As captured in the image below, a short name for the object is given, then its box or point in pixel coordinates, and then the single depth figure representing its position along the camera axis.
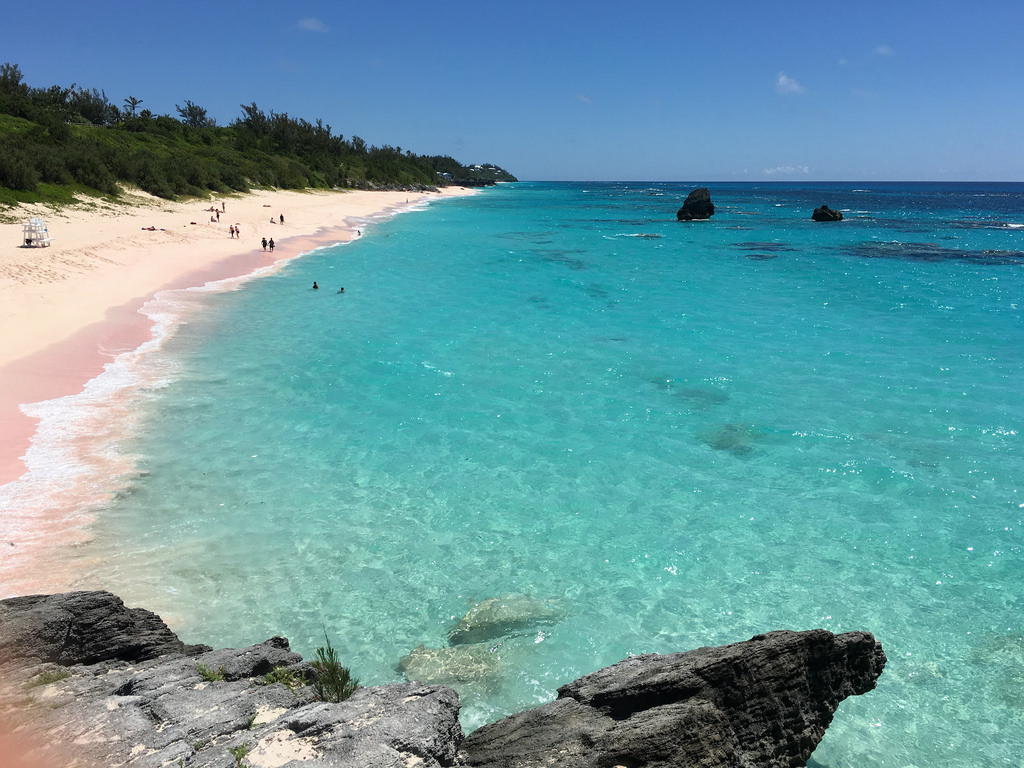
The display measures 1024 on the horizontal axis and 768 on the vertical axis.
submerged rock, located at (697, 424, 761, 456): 14.98
